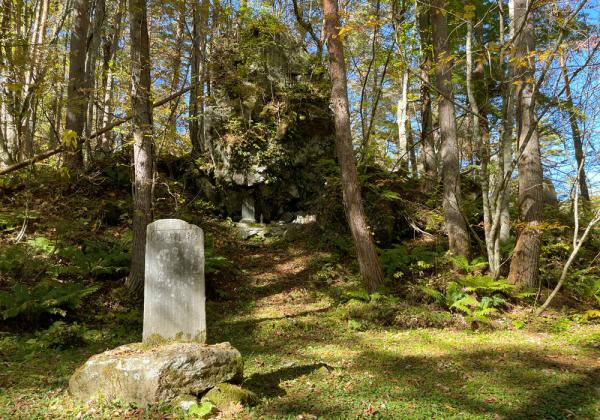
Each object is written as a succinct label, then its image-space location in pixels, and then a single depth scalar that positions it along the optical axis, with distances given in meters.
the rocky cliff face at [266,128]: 13.91
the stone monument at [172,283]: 4.96
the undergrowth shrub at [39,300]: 7.04
